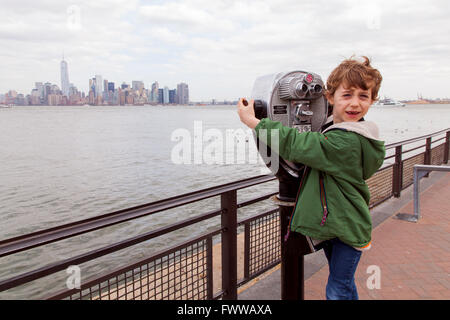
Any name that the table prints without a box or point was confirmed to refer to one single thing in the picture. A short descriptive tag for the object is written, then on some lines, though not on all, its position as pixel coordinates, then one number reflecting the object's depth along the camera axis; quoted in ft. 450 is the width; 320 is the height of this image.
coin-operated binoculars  5.58
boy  5.17
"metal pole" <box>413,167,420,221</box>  14.54
